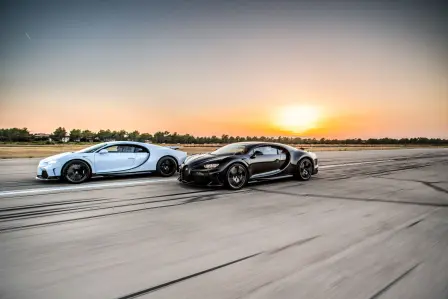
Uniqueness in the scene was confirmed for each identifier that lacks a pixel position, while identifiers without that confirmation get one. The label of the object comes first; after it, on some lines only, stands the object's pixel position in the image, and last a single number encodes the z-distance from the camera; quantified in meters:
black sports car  8.07
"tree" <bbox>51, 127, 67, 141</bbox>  171.52
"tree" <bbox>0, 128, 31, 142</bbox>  139.80
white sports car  9.32
